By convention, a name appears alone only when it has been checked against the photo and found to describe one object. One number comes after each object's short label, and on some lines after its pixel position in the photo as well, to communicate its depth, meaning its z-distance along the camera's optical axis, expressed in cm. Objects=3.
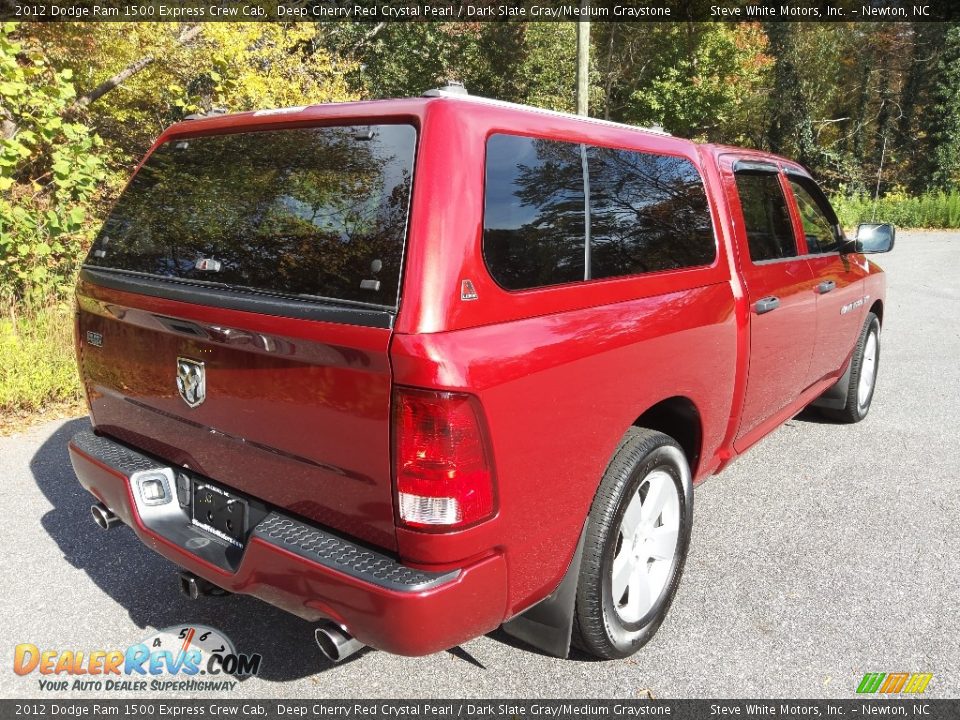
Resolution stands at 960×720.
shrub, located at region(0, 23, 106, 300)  636
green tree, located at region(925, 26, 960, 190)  3306
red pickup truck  195
